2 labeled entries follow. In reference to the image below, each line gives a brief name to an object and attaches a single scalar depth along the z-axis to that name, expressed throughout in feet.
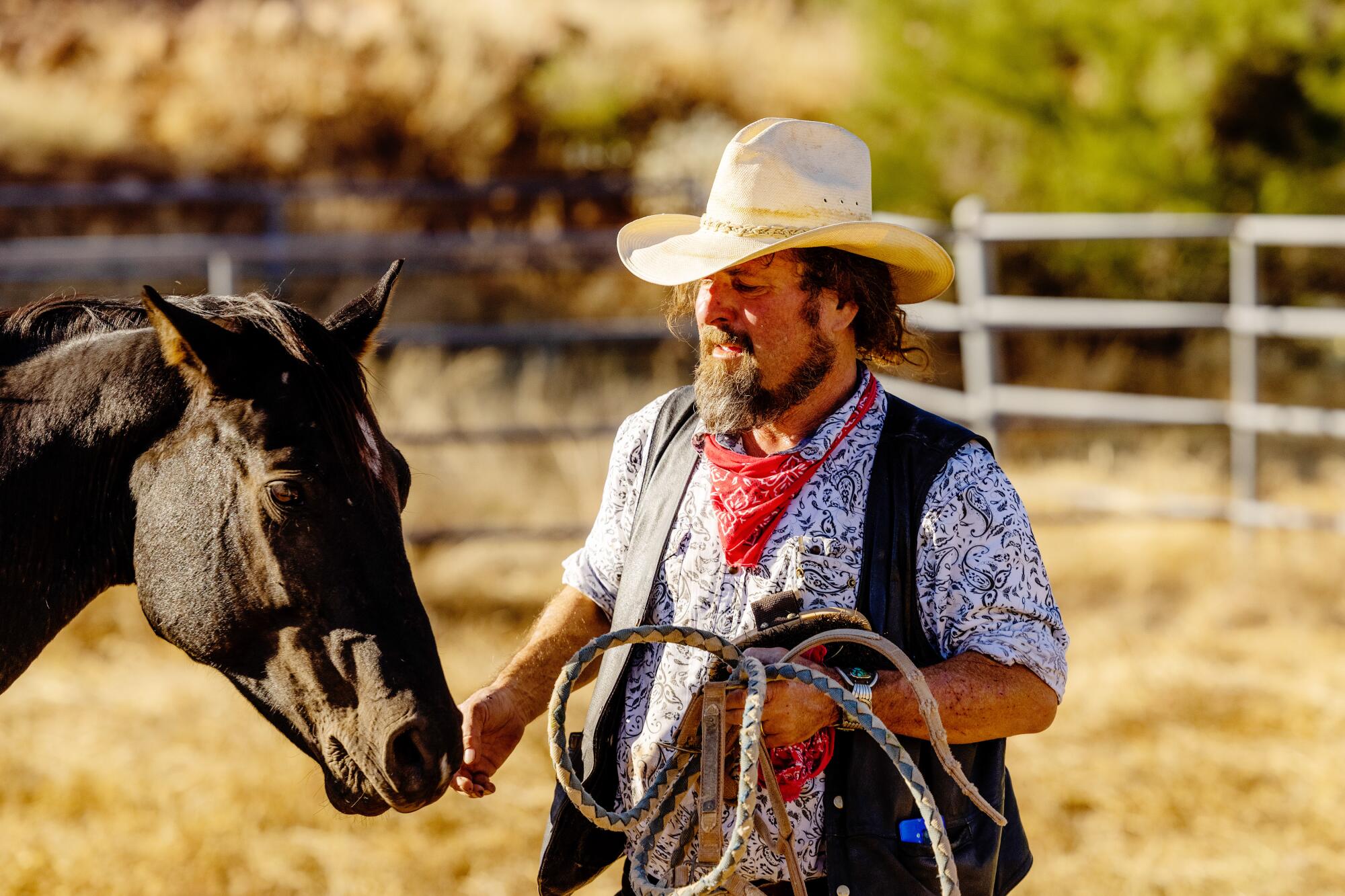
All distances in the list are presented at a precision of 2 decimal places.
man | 36.74
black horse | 36.60
